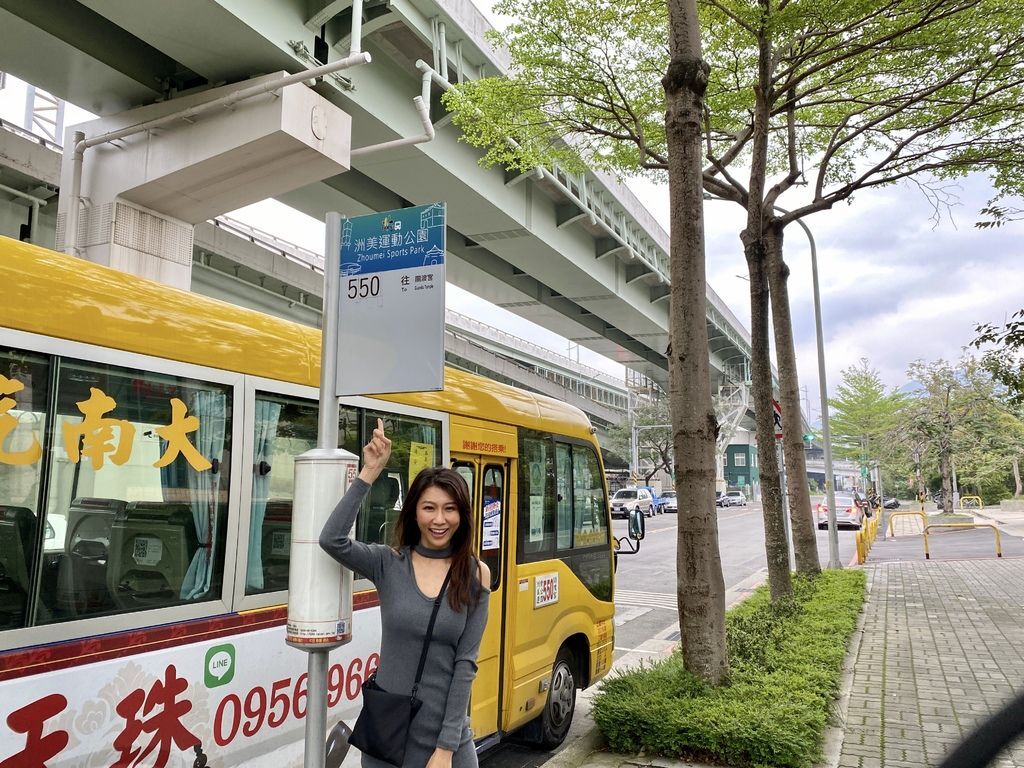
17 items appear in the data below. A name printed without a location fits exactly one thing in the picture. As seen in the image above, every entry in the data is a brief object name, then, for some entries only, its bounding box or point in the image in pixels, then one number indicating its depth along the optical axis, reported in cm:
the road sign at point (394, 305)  272
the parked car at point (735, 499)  6086
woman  256
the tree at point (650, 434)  6006
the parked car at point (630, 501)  4084
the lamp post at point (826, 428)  1548
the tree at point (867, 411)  4619
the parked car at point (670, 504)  5169
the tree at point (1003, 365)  927
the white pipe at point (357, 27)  949
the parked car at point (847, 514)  3169
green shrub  463
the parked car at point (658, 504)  4793
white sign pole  259
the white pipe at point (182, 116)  943
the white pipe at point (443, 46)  1165
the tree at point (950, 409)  3384
